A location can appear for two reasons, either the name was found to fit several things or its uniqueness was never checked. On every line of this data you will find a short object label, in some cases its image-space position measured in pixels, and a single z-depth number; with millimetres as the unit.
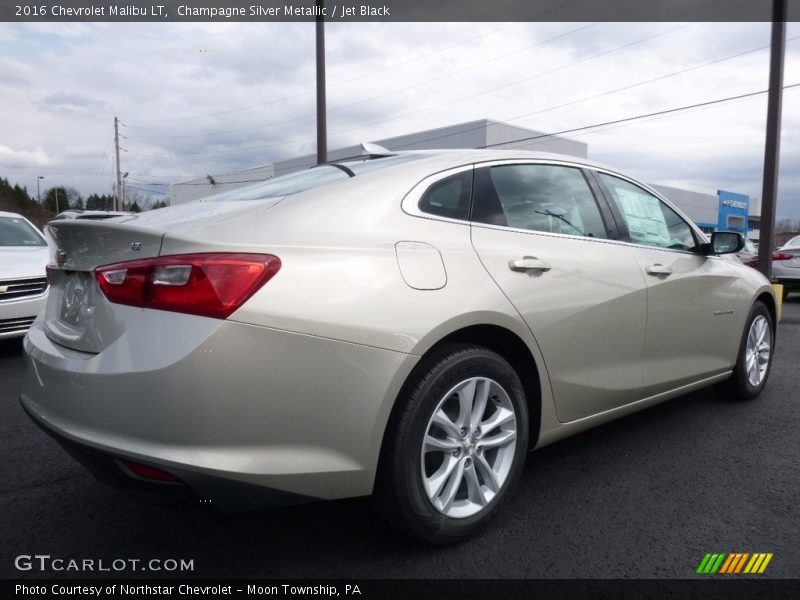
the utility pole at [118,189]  59906
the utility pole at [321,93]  12203
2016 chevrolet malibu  1771
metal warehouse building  31702
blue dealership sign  46438
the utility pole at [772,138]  10695
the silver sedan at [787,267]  12258
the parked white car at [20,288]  5512
